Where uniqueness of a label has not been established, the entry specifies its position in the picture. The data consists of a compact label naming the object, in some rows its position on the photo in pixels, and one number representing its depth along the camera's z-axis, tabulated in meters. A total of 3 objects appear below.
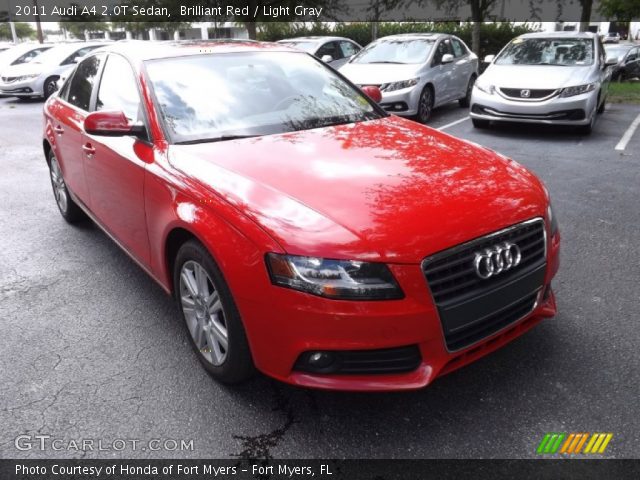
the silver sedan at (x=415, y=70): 9.39
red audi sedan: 2.23
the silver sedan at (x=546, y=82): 8.19
